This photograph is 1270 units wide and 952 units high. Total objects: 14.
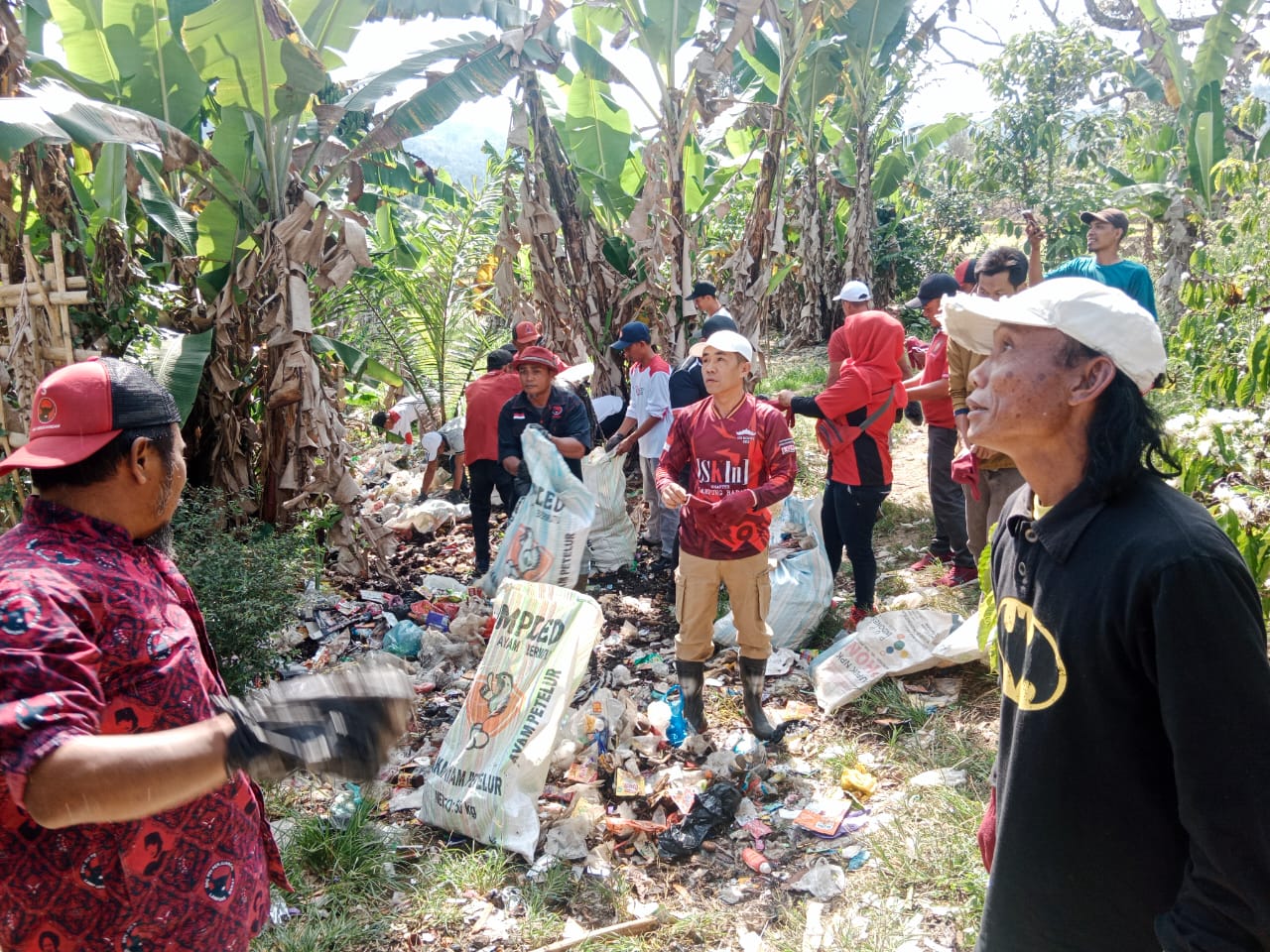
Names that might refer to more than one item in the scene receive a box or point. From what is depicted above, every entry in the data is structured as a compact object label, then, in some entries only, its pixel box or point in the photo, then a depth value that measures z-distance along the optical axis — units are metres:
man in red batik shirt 1.18
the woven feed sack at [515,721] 3.23
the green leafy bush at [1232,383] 2.23
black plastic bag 3.27
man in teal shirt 4.62
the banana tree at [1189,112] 9.36
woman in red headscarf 4.67
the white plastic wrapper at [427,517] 7.20
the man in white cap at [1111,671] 1.13
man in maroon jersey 3.71
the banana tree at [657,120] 6.75
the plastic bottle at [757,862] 3.19
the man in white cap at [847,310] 4.97
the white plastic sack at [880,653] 4.21
